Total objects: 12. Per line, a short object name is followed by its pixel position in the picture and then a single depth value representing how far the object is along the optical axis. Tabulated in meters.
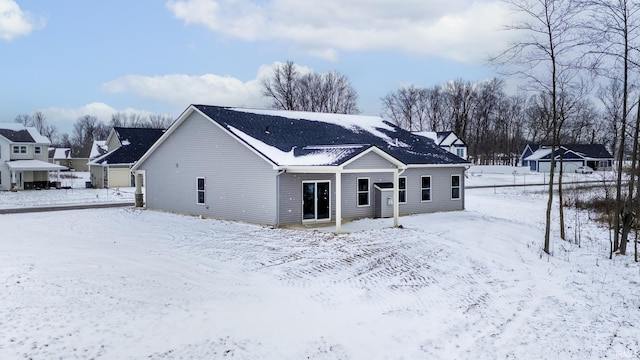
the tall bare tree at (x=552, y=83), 16.52
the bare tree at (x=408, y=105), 86.31
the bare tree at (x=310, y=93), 66.31
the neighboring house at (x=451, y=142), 70.25
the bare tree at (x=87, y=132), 110.25
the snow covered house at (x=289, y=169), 18.61
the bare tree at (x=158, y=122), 115.54
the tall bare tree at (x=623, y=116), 15.72
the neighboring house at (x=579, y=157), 67.44
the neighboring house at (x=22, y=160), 41.91
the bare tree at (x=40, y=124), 116.51
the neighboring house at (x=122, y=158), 42.28
